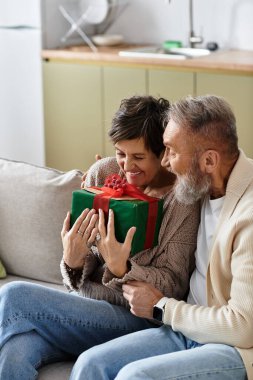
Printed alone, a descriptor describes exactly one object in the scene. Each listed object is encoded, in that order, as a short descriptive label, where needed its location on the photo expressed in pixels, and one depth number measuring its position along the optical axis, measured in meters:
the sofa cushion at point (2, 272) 2.75
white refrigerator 4.73
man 1.95
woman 2.20
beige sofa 2.67
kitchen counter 4.07
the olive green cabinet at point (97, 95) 4.10
